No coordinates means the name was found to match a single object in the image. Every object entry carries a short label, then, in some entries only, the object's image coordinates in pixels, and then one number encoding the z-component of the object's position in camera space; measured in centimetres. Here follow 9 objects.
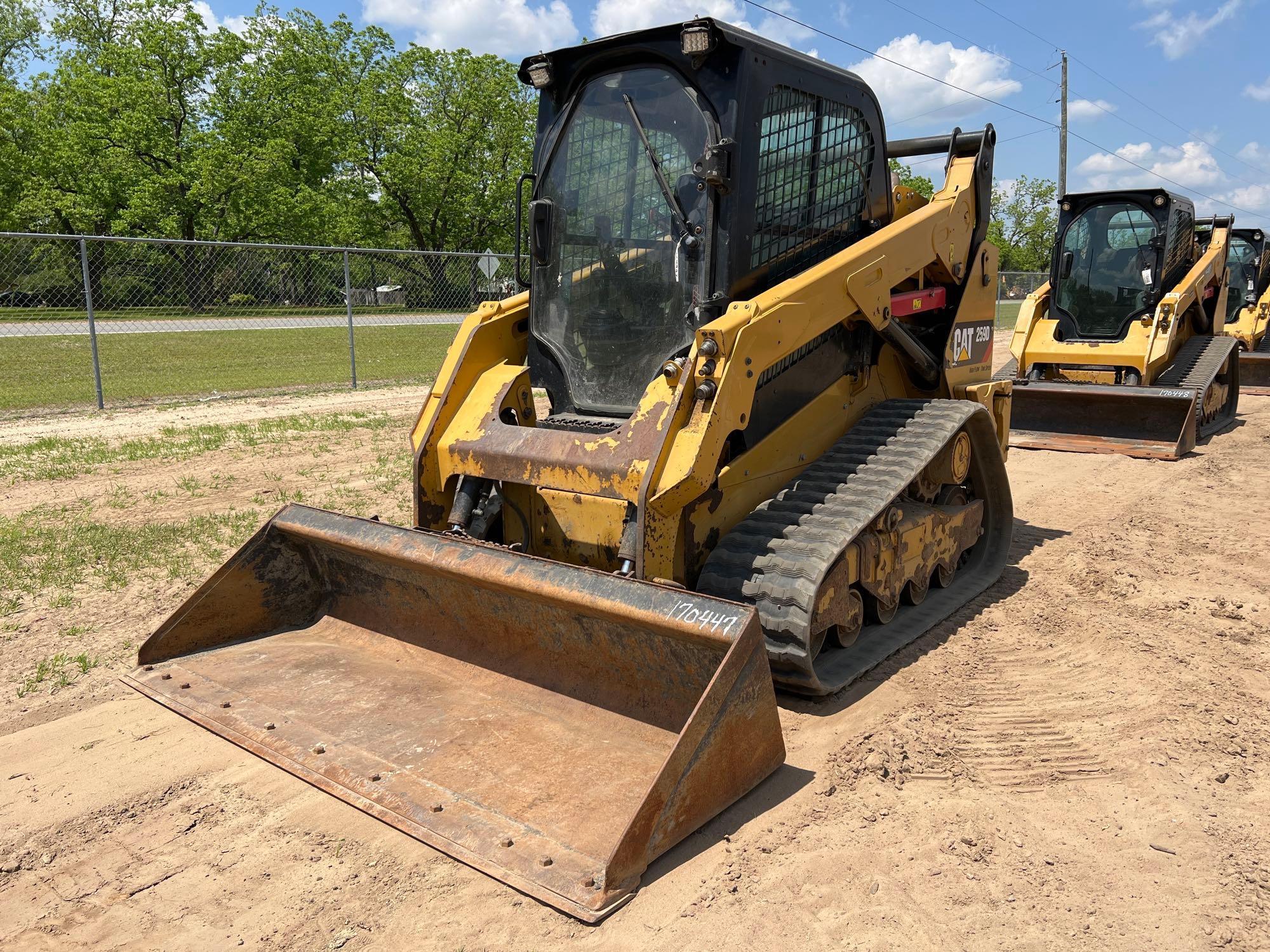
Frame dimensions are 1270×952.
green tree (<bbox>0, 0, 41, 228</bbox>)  3167
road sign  1772
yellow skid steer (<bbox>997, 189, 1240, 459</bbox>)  1034
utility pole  3123
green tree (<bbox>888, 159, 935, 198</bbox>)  3247
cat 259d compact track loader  330
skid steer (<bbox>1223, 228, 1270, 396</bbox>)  1517
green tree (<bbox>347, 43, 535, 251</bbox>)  3775
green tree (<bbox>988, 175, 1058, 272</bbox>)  4928
